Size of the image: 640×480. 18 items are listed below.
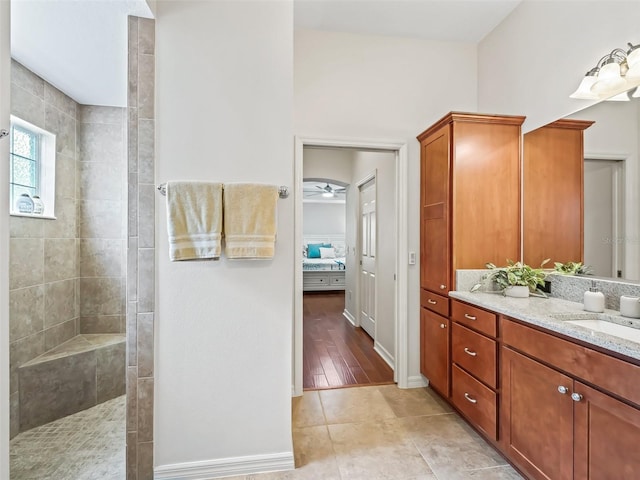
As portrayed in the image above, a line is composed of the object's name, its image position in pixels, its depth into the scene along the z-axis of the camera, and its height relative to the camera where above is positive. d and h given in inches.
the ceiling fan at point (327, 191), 285.9 +49.5
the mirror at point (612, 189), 63.8 +11.8
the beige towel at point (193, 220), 59.9 +4.0
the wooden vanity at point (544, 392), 44.6 -26.9
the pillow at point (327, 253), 317.7 -11.7
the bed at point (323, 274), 279.1 -29.6
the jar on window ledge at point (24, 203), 82.0 +9.7
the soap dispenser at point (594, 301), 63.3 -12.0
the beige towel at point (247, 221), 62.0 +4.0
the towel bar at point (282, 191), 62.0 +10.3
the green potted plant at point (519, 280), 78.4 -9.5
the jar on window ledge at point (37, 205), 87.0 +9.8
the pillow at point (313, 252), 316.5 -10.7
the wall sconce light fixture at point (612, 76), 62.9 +36.0
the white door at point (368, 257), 152.9 -7.8
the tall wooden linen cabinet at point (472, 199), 86.7 +12.3
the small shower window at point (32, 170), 82.4 +19.8
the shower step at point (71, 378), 80.2 -38.4
